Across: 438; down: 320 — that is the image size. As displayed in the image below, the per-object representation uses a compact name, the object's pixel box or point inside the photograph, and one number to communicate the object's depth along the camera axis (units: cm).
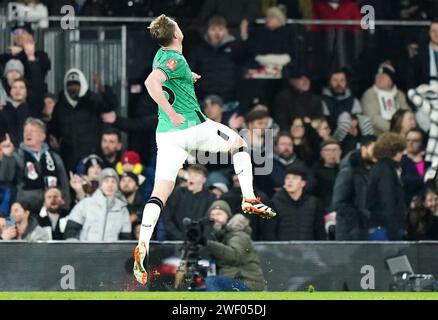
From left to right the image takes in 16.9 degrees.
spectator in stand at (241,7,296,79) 1884
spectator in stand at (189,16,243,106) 1862
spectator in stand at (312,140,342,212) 1811
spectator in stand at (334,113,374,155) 1877
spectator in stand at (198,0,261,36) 1895
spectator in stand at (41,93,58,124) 1852
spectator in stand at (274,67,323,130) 1870
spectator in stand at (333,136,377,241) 1772
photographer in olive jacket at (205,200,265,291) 1570
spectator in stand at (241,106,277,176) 1827
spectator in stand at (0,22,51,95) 1858
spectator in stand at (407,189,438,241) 1803
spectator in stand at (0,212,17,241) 1738
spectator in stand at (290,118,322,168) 1856
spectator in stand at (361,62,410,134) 1895
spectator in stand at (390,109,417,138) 1877
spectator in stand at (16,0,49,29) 1878
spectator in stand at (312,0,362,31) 1916
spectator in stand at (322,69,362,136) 1900
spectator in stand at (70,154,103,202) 1808
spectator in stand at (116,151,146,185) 1822
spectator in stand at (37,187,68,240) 1756
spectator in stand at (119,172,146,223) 1781
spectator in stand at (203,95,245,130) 1852
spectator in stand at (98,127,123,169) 1841
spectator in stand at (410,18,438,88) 1906
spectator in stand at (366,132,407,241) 1784
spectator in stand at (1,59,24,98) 1847
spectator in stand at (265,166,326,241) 1747
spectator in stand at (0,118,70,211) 1795
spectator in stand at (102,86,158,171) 1858
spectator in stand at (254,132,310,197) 1809
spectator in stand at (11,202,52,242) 1744
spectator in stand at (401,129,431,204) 1836
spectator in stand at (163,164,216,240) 1742
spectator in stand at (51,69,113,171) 1845
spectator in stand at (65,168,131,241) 1741
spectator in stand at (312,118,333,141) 1873
